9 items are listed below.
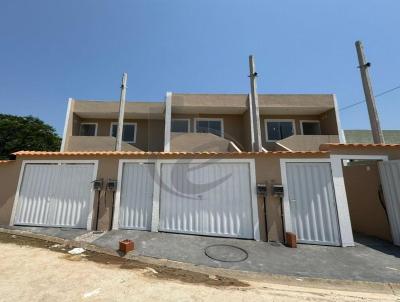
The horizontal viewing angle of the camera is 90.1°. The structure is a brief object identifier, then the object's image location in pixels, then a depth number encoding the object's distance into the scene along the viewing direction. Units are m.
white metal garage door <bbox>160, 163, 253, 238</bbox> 7.66
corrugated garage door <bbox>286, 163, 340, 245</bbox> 7.11
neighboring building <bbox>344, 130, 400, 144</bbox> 21.67
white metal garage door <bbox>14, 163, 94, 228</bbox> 8.42
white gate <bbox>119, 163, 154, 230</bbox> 8.23
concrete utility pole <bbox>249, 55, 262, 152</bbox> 9.67
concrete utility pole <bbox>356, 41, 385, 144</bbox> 8.63
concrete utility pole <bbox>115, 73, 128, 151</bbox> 11.57
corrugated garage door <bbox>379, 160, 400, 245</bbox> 7.00
